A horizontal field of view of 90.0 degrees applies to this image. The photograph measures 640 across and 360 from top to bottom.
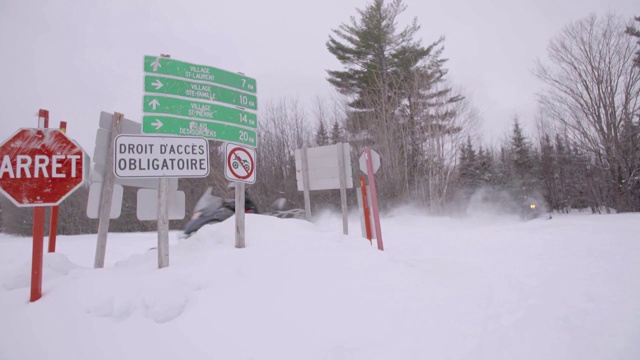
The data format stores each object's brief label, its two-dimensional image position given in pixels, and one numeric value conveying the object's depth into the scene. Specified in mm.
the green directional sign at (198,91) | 4160
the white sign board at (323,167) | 7586
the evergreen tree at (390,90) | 18016
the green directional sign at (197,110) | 4133
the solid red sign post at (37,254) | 3209
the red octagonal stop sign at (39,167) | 3180
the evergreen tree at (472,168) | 30341
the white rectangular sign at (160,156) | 3811
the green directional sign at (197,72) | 4188
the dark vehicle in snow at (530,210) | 17822
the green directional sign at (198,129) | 4098
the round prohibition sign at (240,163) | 4516
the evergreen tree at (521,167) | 29266
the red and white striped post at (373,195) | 5816
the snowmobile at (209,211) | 7152
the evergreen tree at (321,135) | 22812
